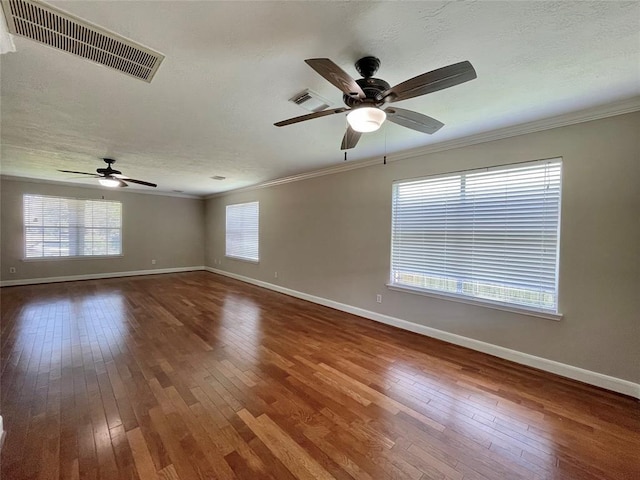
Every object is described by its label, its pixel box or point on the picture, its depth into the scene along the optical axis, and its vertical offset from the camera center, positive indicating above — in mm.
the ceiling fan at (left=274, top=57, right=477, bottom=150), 1367 +881
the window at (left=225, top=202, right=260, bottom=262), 6574 +77
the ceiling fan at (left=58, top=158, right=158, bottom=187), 4113 +874
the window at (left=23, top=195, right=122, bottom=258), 6020 +115
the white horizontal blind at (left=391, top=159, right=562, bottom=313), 2648 +35
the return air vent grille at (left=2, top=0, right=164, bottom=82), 1351 +1145
